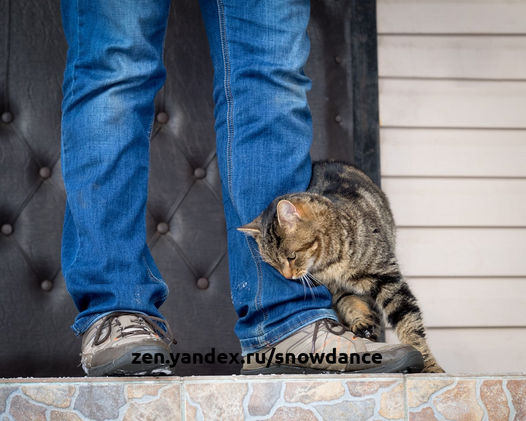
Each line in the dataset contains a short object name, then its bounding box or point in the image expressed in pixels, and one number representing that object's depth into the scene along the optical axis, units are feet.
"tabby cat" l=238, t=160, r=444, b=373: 12.28
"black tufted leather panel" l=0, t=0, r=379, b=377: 13.12
